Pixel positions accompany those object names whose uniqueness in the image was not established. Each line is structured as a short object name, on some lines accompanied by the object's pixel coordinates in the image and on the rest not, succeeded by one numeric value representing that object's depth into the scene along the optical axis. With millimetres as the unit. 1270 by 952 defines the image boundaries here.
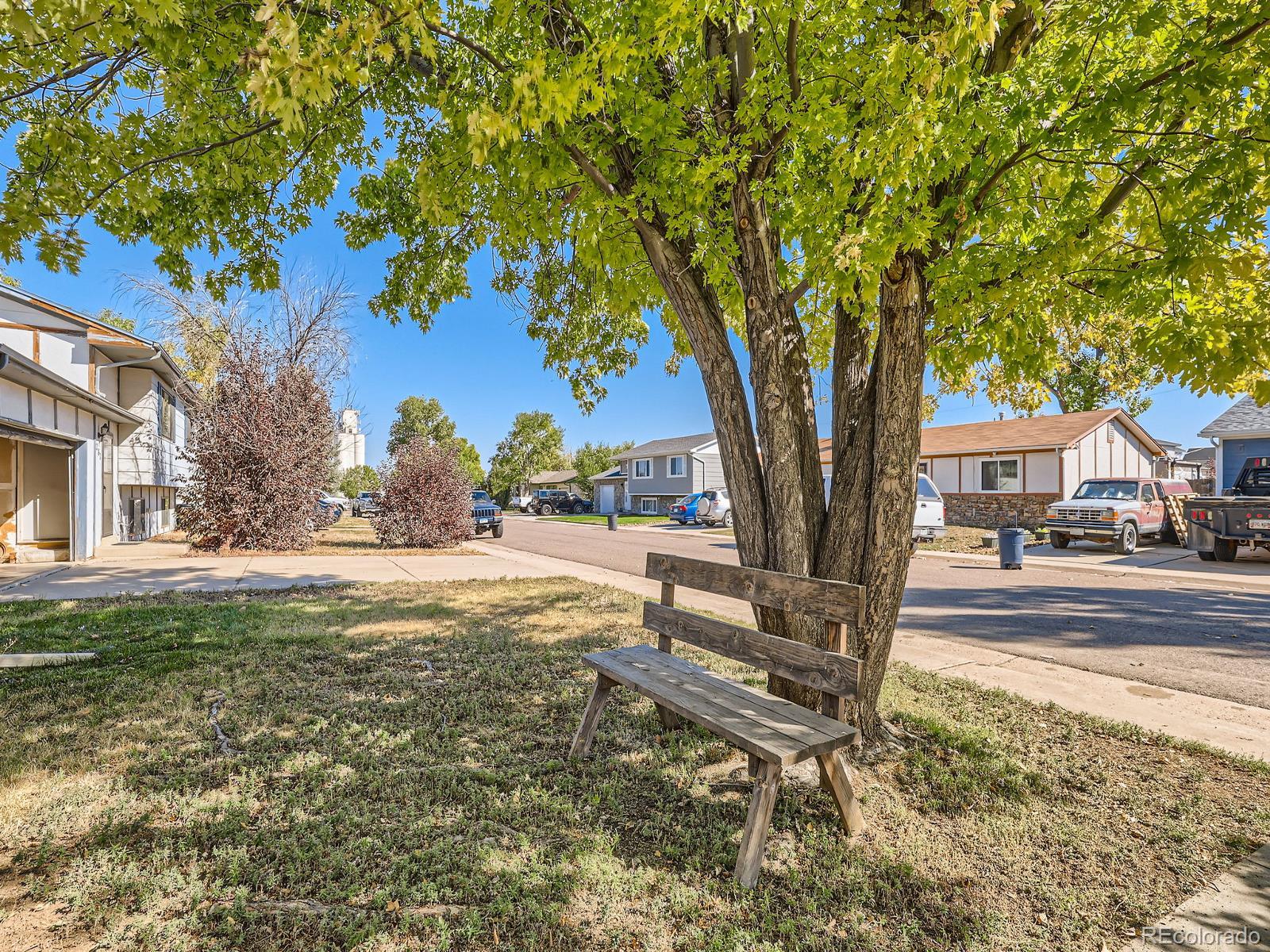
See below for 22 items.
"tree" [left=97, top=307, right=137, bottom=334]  34156
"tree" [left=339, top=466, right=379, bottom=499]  57031
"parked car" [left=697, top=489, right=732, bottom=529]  27516
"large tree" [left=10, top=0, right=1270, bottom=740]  2887
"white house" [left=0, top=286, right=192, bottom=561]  11141
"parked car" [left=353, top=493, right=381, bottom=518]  39056
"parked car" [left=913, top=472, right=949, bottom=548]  17828
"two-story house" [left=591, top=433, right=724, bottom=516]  36812
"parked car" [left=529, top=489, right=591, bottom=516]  48969
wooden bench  2594
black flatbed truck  13258
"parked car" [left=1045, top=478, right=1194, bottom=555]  15984
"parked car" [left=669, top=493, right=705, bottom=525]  29453
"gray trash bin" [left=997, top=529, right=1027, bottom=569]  12992
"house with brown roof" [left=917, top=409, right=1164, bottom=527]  22531
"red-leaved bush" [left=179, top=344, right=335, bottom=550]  13820
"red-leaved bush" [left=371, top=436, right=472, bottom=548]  16281
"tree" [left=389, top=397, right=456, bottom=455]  58500
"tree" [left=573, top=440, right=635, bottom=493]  58781
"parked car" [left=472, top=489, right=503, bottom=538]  22875
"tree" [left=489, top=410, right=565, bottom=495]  63219
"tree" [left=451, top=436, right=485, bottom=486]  61250
